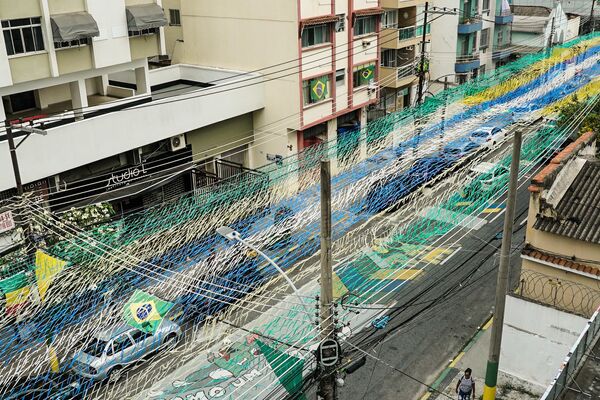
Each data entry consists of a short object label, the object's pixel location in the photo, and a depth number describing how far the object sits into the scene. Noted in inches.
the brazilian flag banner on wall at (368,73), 1258.0
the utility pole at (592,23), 1802.5
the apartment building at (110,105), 799.1
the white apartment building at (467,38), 1662.2
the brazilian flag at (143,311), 491.8
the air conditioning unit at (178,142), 1000.3
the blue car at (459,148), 889.5
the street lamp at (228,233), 556.7
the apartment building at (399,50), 1423.5
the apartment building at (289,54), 1068.5
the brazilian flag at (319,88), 1115.9
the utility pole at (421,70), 956.1
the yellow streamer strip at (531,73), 993.5
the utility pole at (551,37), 1513.3
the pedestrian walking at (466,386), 574.9
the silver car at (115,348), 559.5
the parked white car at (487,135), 1083.5
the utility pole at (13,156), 560.4
